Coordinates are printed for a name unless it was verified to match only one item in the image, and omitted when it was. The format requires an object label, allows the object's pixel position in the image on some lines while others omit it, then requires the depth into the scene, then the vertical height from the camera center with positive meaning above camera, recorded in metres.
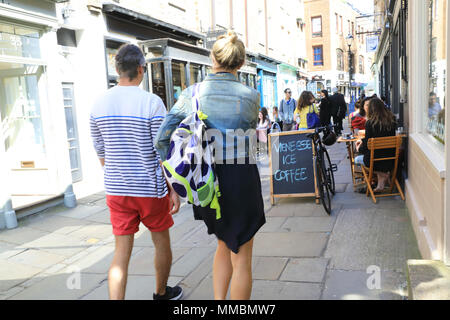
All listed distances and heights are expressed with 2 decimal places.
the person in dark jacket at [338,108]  13.90 +0.00
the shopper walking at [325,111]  13.43 -0.08
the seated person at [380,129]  6.00 -0.34
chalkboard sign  6.06 -0.79
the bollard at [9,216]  5.82 -1.22
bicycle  5.57 -0.79
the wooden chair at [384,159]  5.85 -0.68
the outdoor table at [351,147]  6.76 -0.68
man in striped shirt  2.81 -0.25
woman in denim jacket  2.42 -0.20
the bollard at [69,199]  6.94 -1.23
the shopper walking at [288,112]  12.12 -0.05
